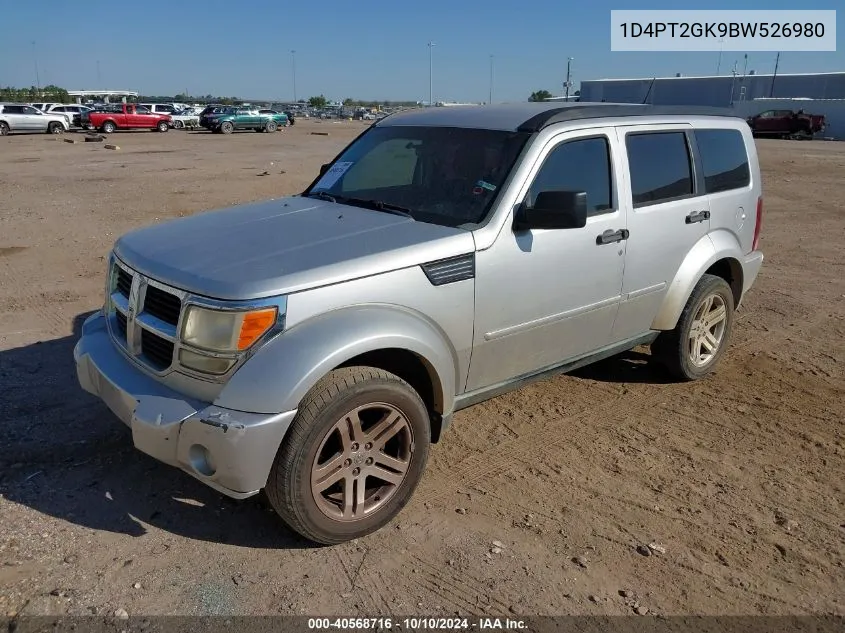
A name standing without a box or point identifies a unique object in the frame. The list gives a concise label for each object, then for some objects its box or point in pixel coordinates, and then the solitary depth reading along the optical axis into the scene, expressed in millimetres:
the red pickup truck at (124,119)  36844
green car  38625
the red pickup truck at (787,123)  39250
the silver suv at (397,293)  2938
